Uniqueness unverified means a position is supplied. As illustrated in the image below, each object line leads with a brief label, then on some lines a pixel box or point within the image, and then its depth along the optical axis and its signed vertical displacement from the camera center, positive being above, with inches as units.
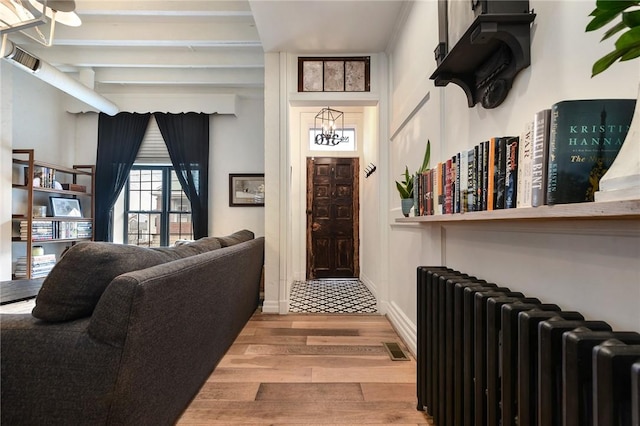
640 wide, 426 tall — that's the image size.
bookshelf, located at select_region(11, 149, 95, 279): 151.5 -0.3
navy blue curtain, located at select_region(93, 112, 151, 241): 187.3 +35.8
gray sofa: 39.7 -18.2
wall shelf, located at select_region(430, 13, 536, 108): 41.4 +25.1
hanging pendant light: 183.9 +59.5
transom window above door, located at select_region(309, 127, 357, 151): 209.8 +48.8
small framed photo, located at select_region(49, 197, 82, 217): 166.1 +3.2
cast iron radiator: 21.6 -14.3
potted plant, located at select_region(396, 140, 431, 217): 78.4 +4.7
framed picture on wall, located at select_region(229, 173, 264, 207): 191.9 +14.1
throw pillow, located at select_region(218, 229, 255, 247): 101.2 -9.6
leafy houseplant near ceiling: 19.1 +6.6
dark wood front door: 208.8 -3.0
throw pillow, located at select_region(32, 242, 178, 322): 42.3 -9.7
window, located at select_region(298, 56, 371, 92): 129.8 +59.9
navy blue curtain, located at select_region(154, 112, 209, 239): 187.5 +36.2
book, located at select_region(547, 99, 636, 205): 26.6 +6.6
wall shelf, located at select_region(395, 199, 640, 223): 20.2 +0.3
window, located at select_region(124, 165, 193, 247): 196.9 +3.2
